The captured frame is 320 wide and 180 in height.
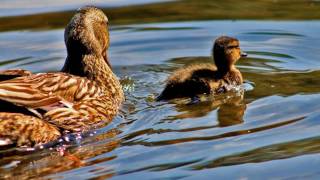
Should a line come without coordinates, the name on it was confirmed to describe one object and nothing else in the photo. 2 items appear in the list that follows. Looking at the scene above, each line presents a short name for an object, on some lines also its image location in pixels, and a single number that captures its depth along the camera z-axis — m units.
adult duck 14.87
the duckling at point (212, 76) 17.61
